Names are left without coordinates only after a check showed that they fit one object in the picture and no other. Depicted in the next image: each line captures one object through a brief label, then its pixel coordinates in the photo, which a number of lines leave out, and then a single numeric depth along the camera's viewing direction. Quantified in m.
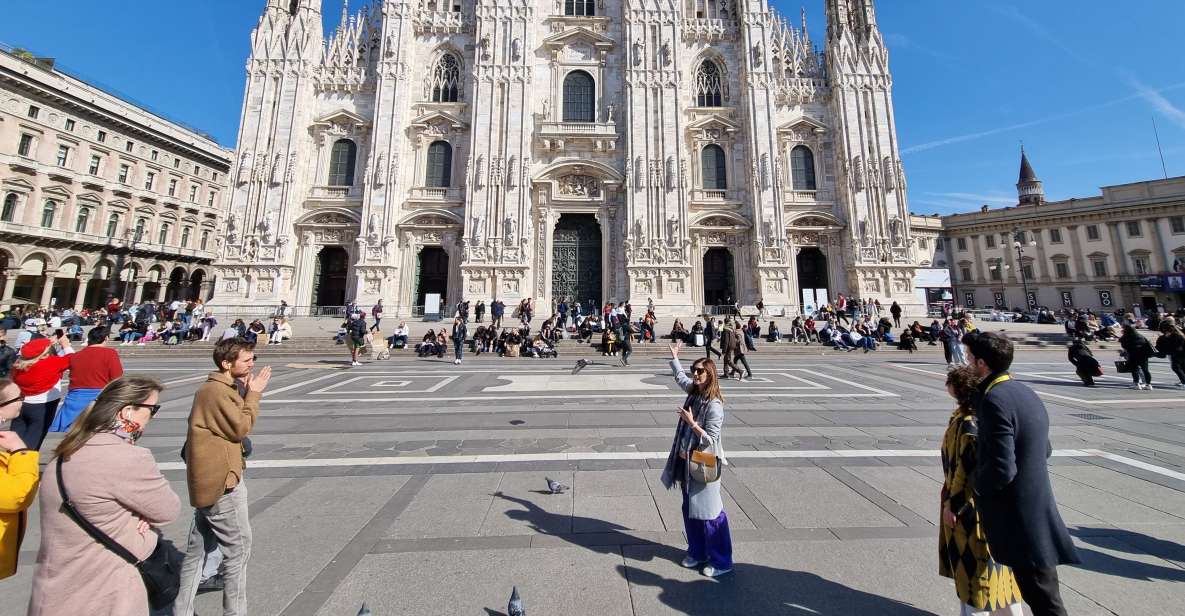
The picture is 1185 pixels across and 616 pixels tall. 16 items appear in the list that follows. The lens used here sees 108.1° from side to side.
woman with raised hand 2.68
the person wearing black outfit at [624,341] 13.13
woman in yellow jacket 1.60
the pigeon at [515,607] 2.07
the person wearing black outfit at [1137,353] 8.83
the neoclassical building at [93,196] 26.22
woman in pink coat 1.50
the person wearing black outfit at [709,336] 12.94
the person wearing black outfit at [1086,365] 9.59
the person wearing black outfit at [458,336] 13.18
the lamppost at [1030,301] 38.98
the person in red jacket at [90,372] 4.66
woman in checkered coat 2.09
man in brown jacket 2.20
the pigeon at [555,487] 3.84
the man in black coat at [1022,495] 1.95
